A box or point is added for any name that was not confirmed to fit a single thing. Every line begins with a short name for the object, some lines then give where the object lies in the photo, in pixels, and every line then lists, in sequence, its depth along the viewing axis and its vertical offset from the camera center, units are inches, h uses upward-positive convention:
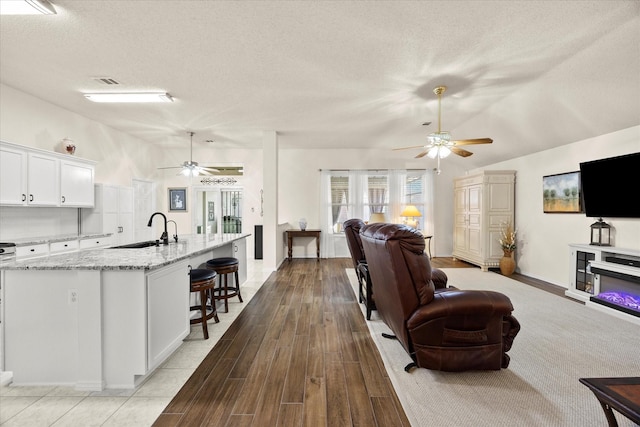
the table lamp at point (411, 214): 249.6 -3.2
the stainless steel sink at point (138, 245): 112.0 -15.1
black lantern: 145.6 -12.0
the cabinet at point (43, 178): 126.8 +16.7
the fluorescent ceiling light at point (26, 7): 79.4 +60.4
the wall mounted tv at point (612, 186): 132.4 +12.8
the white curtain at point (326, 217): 275.1 -6.9
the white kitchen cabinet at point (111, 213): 179.2 -2.4
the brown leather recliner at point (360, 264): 119.2 -25.2
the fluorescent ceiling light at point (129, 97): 143.5 +60.1
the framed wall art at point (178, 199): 275.7 +10.9
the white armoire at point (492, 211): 215.2 -0.2
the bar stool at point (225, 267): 123.8 -26.0
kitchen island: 72.4 -30.2
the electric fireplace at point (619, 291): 119.8 -37.5
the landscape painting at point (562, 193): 164.4 +11.5
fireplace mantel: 122.7 -29.3
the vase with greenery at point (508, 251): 202.5 -30.2
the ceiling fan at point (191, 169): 211.3 +32.5
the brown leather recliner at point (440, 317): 72.7 -28.8
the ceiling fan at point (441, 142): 135.6 +34.7
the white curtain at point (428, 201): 272.7 +9.5
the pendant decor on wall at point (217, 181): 276.2 +29.3
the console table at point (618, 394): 43.3 -31.1
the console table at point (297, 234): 259.9 -22.9
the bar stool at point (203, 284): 98.8 -27.4
